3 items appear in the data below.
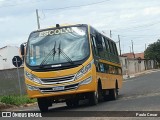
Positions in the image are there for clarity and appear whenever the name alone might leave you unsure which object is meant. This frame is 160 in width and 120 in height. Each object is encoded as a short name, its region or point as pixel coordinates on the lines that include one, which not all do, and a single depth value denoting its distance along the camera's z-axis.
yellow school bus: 15.41
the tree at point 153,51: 118.62
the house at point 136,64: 93.25
